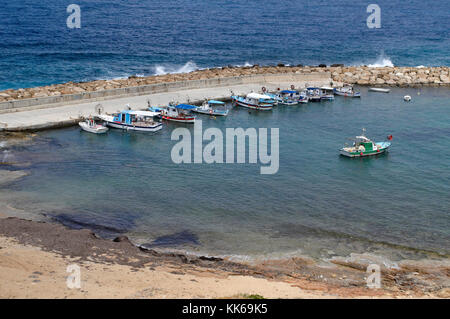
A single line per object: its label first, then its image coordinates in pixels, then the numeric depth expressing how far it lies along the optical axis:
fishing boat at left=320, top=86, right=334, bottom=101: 77.56
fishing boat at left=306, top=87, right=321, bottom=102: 76.94
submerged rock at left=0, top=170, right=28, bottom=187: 42.06
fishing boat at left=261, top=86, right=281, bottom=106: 73.66
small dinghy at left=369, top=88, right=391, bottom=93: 83.25
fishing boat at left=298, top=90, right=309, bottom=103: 75.69
